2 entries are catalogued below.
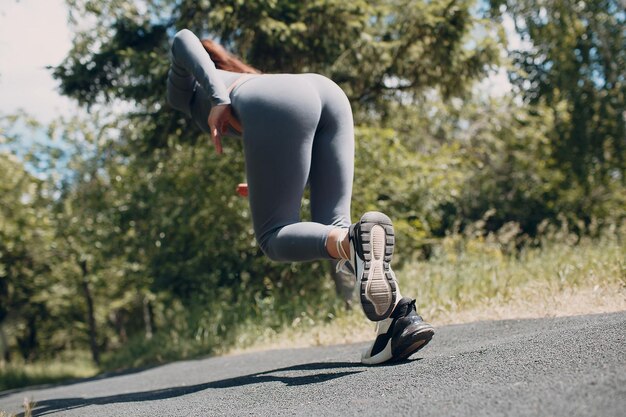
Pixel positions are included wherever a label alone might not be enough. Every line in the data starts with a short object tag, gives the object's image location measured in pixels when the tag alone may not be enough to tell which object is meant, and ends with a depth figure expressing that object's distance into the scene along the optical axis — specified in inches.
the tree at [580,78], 568.4
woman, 92.8
